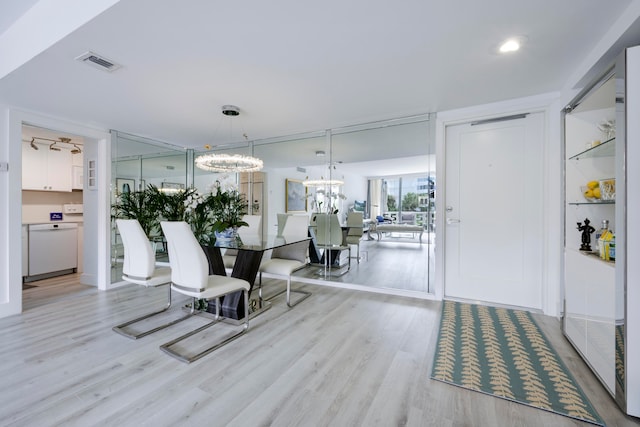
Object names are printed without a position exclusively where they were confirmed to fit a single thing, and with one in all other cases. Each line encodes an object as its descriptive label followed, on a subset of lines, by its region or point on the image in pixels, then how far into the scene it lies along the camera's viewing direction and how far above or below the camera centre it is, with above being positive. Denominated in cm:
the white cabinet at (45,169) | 455 +73
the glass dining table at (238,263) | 288 -54
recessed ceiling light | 196 +123
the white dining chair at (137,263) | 260 -48
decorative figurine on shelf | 221 -16
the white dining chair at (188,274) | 224 -51
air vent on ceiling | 212 +118
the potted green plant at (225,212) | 295 +1
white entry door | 315 +4
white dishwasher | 434 -61
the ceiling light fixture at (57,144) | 456 +116
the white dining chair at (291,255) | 329 -57
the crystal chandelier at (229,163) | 374 +70
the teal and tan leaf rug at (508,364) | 169 -110
